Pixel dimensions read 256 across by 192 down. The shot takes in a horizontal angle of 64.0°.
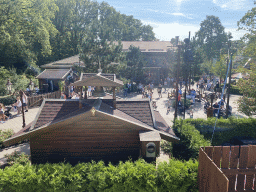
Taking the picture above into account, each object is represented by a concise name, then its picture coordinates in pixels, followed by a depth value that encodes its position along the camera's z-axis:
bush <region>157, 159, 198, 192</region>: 6.55
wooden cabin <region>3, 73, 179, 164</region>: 8.41
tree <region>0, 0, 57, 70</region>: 30.83
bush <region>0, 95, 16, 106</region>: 22.56
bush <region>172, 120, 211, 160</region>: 9.22
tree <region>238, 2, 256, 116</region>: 15.41
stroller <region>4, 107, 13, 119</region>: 18.30
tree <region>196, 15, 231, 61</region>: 62.41
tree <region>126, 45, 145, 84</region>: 33.72
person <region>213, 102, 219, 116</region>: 18.66
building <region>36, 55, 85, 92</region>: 25.86
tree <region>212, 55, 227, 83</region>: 33.60
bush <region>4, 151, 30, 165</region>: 9.50
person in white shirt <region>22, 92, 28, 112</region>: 18.17
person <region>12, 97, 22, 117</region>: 18.94
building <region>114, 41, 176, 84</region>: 41.78
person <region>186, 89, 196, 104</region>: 24.07
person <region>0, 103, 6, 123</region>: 17.06
